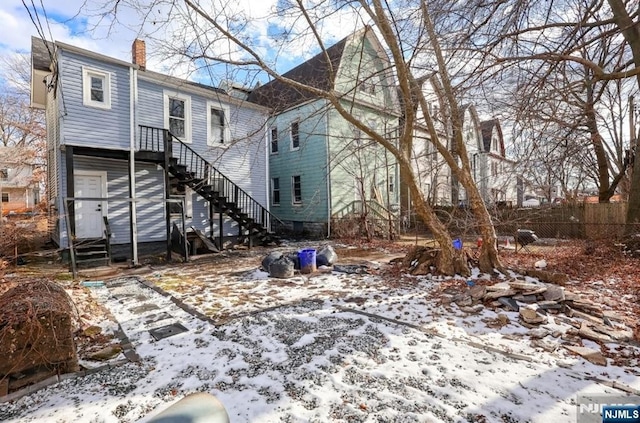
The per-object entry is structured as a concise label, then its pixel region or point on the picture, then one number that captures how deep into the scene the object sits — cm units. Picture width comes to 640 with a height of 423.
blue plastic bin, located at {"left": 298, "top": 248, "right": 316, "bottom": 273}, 751
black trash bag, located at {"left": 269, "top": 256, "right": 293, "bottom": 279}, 708
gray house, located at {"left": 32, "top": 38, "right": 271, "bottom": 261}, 885
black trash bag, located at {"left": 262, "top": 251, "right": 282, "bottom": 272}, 745
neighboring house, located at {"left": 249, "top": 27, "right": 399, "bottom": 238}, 1464
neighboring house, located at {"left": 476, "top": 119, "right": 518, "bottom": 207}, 2560
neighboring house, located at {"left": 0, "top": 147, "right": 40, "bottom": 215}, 3105
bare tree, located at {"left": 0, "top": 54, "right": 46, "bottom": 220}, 1828
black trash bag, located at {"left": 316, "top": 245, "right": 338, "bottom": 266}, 807
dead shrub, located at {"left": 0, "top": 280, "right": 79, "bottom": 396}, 270
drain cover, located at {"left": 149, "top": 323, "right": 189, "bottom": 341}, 396
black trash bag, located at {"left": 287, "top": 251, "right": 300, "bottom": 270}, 761
